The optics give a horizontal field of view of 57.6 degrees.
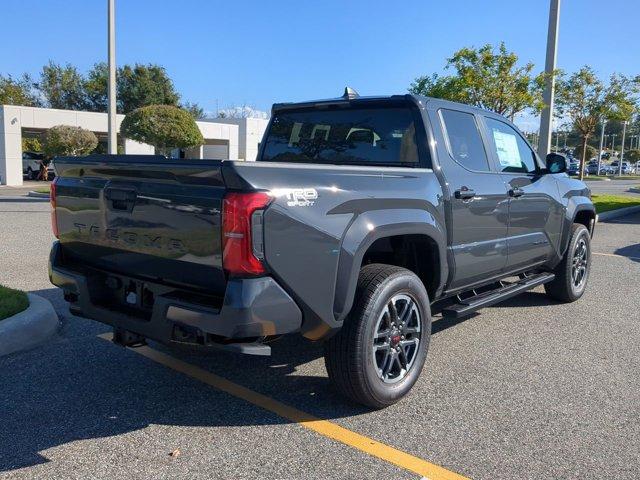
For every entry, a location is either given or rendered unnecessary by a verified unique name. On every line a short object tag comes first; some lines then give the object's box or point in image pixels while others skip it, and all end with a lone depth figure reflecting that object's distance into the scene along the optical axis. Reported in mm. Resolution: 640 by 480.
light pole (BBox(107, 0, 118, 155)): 14902
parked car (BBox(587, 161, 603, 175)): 71106
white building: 28125
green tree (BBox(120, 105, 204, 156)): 20688
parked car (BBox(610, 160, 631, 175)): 76062
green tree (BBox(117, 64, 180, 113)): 55938
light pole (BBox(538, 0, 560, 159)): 14812
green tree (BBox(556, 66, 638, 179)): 20328
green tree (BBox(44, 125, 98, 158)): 22266
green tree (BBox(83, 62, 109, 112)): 58125
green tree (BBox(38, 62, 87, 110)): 58469
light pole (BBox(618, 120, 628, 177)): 68950
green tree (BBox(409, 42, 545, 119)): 15047
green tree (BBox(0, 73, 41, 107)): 47094
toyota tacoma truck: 2967
